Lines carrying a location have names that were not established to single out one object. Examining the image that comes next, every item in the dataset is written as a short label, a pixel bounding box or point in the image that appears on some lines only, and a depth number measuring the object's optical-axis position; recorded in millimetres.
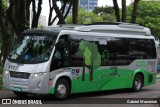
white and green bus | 15102
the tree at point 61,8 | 31155
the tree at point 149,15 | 68688
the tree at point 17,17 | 22875
